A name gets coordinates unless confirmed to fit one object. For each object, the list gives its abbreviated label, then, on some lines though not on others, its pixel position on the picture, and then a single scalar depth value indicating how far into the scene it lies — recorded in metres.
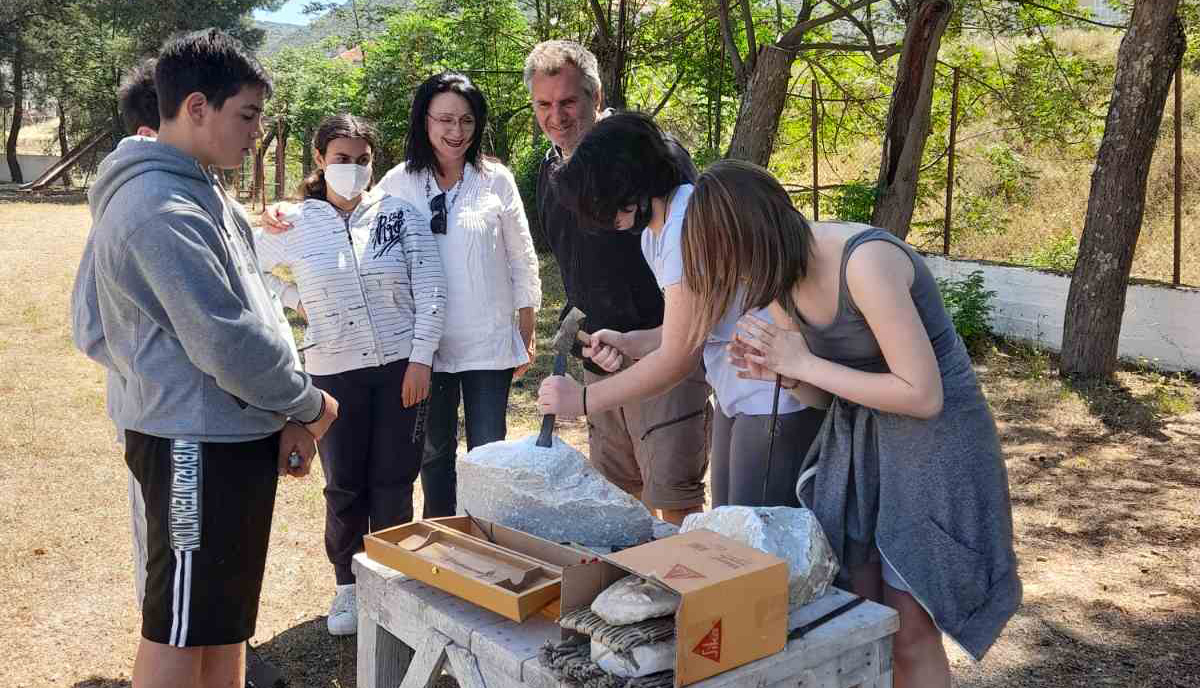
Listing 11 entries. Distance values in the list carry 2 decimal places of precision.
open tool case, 1.68
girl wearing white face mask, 3.06
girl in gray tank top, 1.80
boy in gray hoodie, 2.00
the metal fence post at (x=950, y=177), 8.14
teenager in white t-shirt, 2.16
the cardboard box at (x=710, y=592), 1.44
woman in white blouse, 3.22
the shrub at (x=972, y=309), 7.69
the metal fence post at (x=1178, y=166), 6.77
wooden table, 1.59
